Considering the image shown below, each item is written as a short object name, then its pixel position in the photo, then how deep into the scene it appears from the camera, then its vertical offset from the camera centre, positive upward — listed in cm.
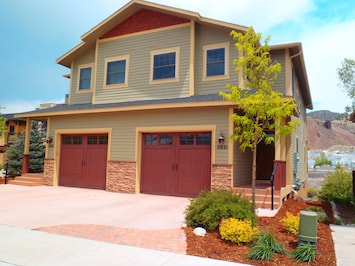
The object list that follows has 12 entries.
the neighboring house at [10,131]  3561 +278
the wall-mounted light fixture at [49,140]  1455 +69
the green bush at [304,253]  471 -158
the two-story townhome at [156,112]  1116 +196
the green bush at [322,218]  752 -151
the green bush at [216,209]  618 -115
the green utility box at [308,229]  507 -124
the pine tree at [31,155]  1711 -12
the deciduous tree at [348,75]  1897 +591
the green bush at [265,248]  481 -156
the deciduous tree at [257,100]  744 +159
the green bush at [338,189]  1226 -122
